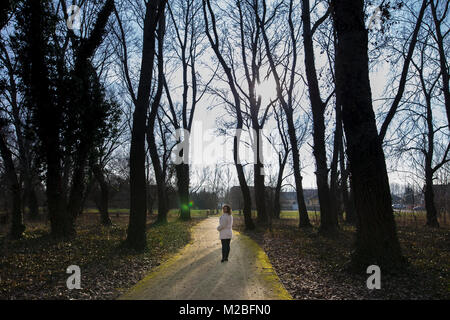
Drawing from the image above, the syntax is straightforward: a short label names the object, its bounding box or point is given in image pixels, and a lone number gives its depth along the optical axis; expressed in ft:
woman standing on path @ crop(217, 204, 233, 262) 26.63
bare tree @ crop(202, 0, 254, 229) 48.47
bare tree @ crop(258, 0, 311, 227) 50.77
